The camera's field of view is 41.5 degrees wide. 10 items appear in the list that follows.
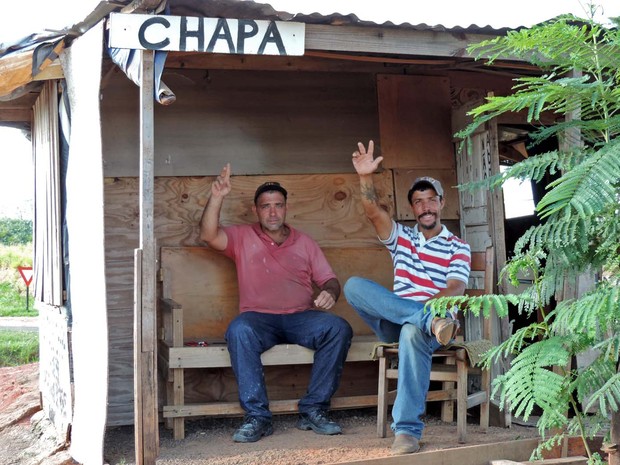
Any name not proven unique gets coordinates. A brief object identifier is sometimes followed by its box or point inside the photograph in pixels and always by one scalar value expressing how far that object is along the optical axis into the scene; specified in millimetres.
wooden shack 5600
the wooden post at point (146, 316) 4758
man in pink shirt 5594
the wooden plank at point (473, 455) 4864
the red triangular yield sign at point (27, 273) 14086
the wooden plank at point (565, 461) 3775
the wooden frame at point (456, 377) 5391
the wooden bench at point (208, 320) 5660
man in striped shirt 5094
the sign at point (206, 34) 4723
